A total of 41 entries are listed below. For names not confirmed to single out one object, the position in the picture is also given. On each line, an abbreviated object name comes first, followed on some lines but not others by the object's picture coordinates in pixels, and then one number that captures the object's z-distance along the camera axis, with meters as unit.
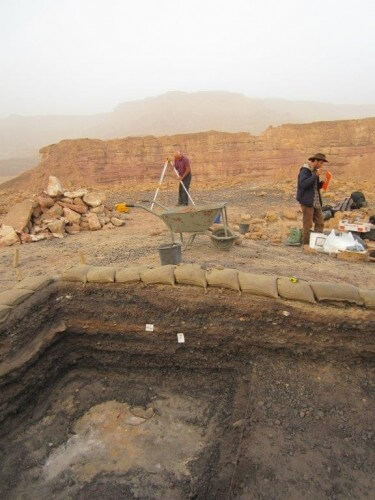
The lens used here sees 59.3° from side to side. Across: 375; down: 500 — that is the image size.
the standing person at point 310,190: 5.06
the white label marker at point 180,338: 3.21
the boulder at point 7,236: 6.79
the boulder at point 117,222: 8.07
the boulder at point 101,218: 7.95
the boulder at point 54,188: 7.78
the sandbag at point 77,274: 3.48
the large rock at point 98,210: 8.23
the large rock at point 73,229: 7.47
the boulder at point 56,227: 7.15
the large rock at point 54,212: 7.62
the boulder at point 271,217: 7.99
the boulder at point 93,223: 7.67
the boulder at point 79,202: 8.19
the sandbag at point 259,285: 2.98
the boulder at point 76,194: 8.09
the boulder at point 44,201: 7.61
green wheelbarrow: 4.95
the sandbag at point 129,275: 3.36
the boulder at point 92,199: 8.26
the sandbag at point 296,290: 2.90
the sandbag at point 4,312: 2.96
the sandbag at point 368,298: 2.78
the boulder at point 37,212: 7.56
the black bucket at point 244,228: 6.87
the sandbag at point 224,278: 3.10
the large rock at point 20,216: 7.15
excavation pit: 2.38
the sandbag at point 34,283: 3.36
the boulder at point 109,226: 7.87
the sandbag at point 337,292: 2.82
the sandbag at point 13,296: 3.10
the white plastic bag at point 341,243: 5.09
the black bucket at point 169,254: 4.34
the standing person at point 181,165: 7.38
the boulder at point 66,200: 7.99
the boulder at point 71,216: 7.64
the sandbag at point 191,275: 3.18
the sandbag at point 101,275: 3.41
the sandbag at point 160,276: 3.26
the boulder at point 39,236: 6.90
